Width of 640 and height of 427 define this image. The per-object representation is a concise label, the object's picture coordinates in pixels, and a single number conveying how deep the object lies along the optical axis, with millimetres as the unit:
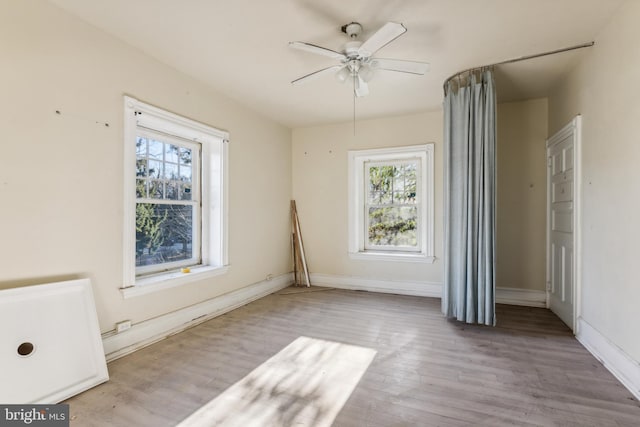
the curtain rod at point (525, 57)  2626
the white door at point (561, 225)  3064
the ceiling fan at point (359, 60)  2146
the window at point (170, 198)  2658
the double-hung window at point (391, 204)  4430
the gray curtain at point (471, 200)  3012
